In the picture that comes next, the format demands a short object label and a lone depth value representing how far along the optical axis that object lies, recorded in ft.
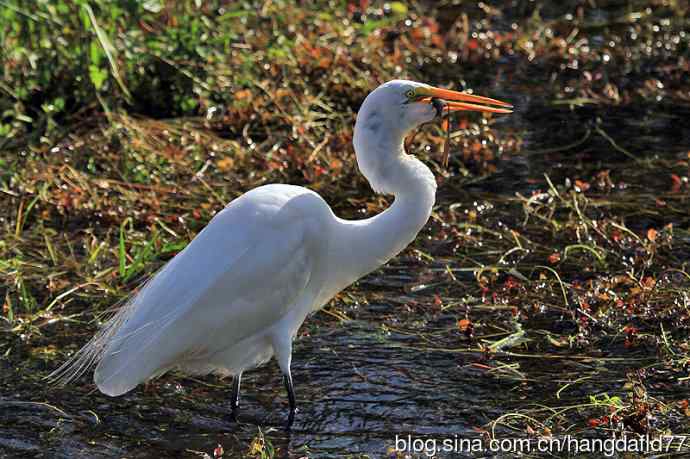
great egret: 27.61
